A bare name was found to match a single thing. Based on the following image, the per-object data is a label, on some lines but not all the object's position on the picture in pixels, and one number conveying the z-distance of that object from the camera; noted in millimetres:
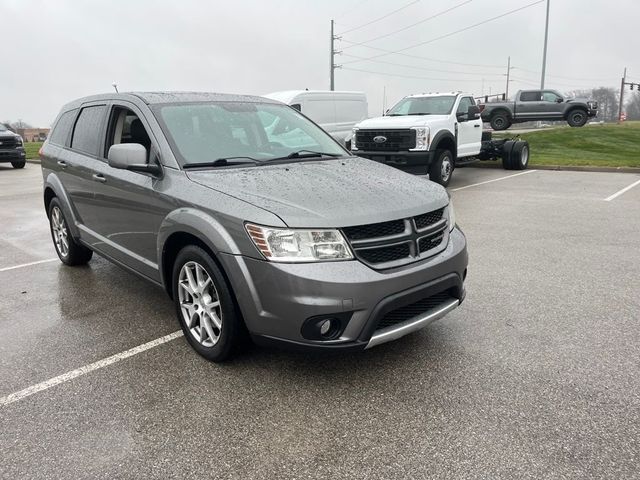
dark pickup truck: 24250
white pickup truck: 10609
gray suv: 2859
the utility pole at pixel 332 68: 37034
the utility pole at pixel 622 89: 49475
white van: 13224
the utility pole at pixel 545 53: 35125
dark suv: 18266
